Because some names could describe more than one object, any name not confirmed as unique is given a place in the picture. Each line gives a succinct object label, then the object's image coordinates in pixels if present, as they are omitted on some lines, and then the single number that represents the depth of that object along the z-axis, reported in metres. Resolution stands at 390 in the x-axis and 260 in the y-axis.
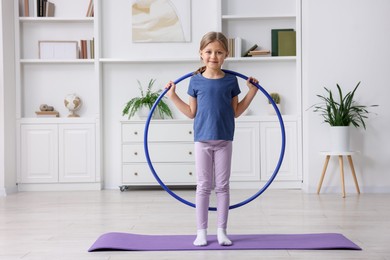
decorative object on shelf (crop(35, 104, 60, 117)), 6.43
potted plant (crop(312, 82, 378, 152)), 5.51
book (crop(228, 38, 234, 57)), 6.42
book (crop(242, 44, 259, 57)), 6.43
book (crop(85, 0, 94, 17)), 6.55
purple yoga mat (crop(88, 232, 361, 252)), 2.94
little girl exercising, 3.06
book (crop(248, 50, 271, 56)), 6.39
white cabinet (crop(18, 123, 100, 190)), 6.40
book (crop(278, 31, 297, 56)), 6.42
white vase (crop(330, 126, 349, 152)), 5.50
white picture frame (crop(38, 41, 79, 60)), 6.54
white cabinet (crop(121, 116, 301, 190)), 6.29
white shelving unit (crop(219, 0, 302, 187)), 6.52
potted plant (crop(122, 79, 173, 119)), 6.36
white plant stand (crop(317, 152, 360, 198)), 5.43
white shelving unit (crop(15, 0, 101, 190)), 6.40
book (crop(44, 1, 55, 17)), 6.48
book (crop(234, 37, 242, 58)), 6.40
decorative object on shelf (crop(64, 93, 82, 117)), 6.48
